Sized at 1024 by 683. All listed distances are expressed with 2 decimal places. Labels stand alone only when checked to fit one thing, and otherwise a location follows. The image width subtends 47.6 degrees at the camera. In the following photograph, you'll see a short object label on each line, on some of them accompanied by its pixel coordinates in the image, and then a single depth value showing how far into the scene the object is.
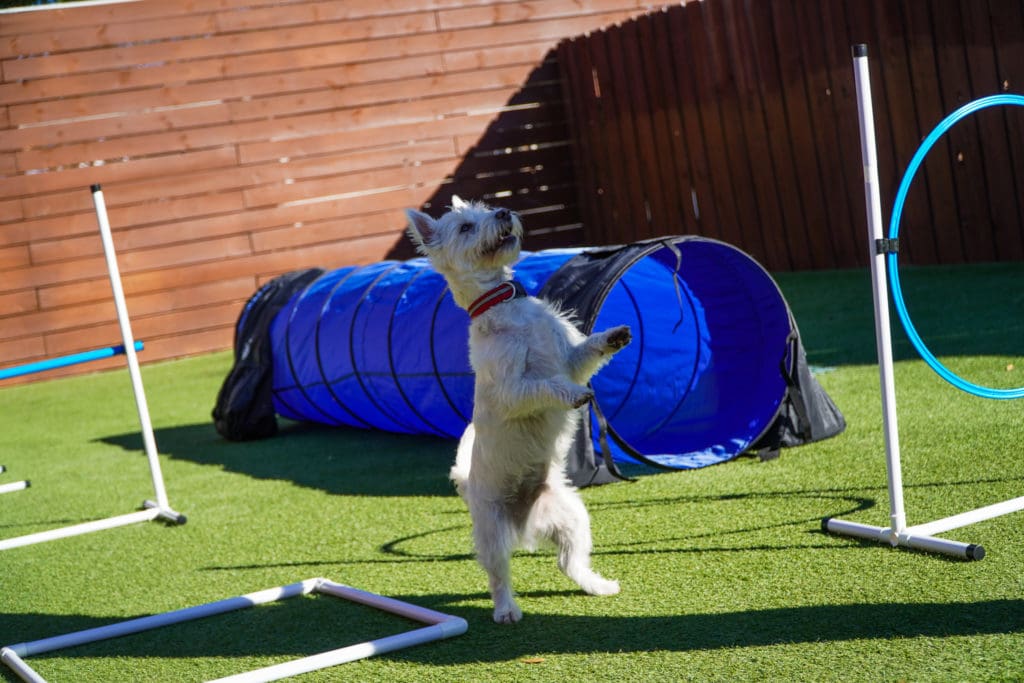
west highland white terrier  3.79
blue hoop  3.82
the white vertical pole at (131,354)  5.98
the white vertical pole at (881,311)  3.82
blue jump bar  6.12
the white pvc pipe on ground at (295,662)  3.41
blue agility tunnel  5.68
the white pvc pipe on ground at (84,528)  5.67
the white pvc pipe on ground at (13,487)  6.84
